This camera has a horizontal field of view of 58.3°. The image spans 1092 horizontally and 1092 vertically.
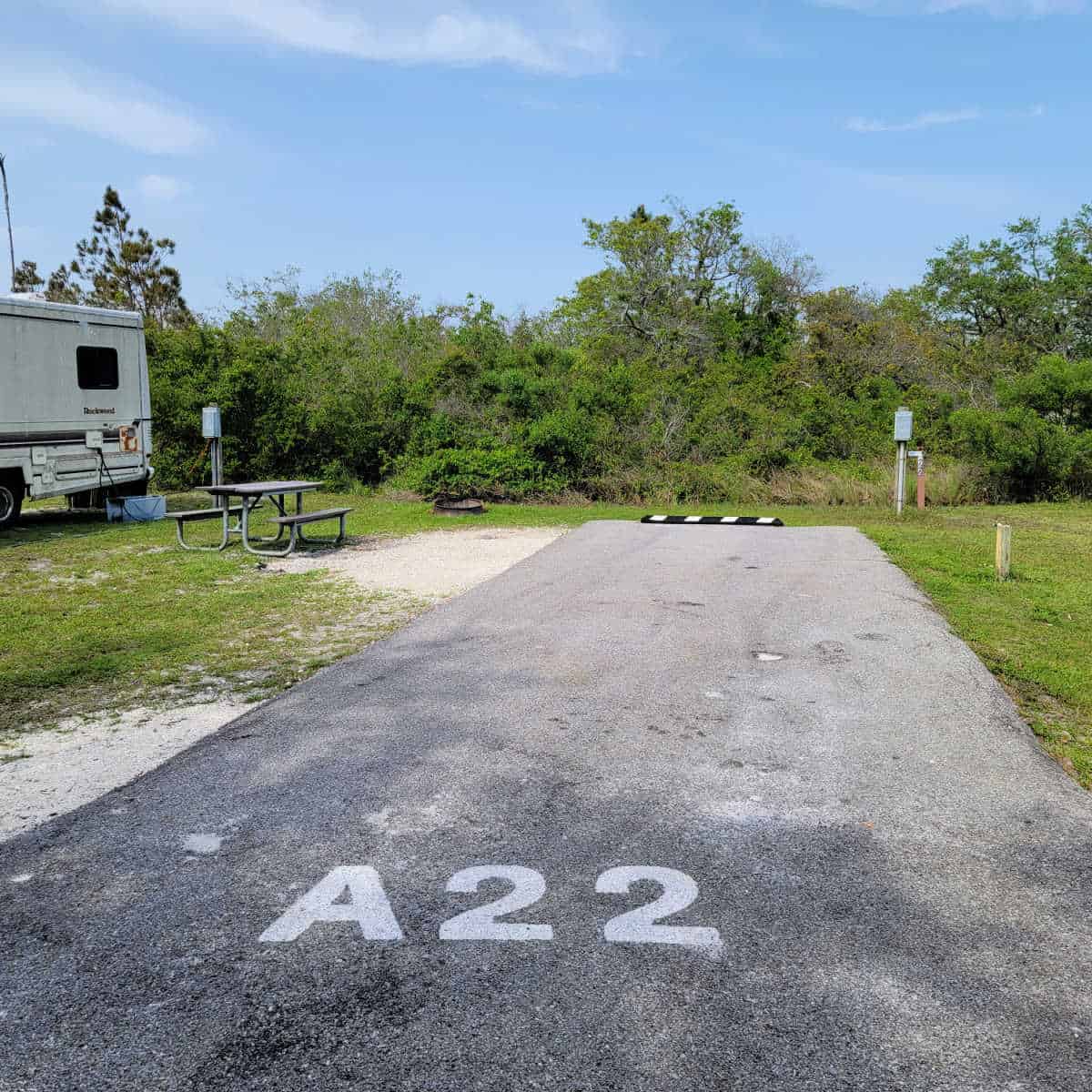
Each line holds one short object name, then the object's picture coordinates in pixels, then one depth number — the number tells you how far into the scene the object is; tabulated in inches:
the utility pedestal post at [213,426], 534.6
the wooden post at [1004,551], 362.0
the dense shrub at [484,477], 682.8
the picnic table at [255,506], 416.8
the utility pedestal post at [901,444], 575.2
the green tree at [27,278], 1300.4
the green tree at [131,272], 1206.7
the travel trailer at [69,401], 485.7
